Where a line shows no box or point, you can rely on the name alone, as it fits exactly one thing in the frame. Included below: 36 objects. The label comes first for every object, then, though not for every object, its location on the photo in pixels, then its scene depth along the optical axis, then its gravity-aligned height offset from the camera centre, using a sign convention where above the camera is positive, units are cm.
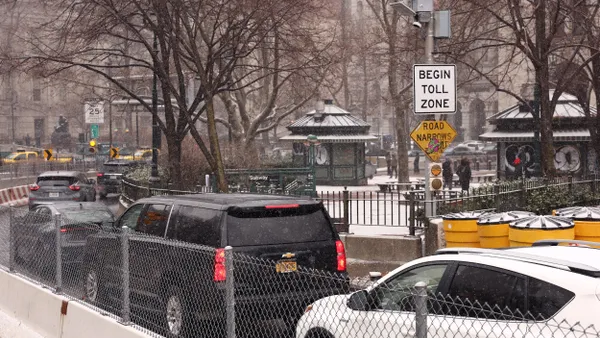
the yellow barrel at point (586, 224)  1221 -108
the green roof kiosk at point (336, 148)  4038 +24
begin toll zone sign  1430 +108
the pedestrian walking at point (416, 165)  5123 -87
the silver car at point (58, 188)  3067 -117
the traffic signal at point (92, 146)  4659 +54
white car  555 -103
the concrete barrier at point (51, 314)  853 -181
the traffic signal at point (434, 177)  1527 -47
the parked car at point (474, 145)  7766 +55
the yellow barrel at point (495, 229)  1266 -118
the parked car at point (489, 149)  7394 +16
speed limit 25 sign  4263 +196
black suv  782 -109
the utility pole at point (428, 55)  1500 +171
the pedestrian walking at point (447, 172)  3703 -92
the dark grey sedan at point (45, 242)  997 -107
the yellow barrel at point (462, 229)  1363 -128
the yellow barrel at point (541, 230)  1127 -107
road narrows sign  1502 +27
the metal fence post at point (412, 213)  1614 -120
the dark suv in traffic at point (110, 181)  3906 -119
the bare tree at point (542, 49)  2127 +266
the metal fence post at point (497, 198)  1692 -96
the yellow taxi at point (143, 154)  6481 +7
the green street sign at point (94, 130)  5514 +164
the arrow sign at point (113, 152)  4700 +16
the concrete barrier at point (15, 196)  3662 -175
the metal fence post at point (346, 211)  1723 -121
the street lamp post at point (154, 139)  2598 +50
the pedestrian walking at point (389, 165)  5056 -79
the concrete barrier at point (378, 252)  1611 -194
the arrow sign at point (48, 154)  5038 +13
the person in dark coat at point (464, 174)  3350 -92
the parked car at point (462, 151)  7269 -2
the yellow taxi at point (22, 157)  6968 -3
